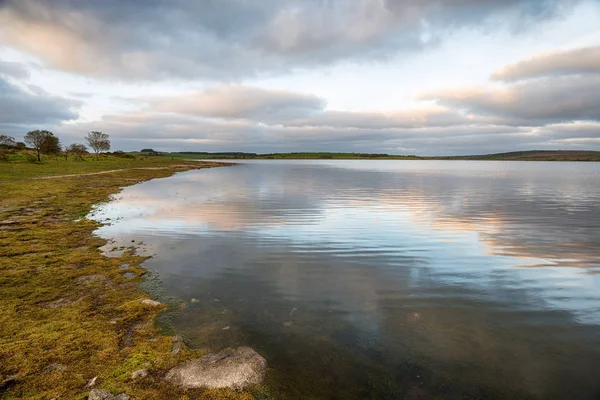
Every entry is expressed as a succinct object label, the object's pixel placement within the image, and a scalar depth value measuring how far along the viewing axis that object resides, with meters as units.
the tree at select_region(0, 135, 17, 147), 127.64
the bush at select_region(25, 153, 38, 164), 106.09
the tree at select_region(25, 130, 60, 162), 118.75
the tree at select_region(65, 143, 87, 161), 159.81
